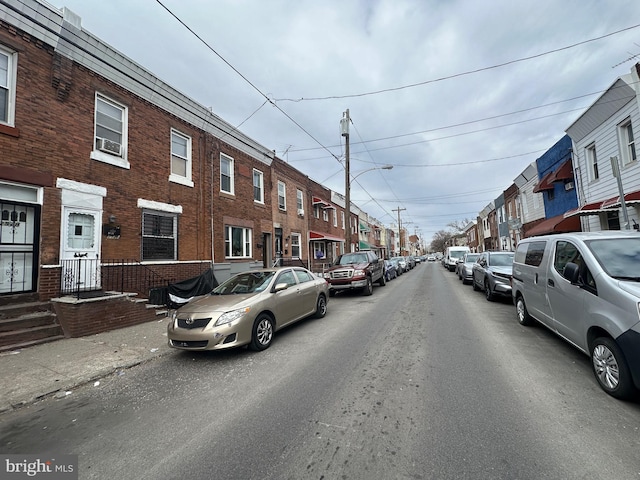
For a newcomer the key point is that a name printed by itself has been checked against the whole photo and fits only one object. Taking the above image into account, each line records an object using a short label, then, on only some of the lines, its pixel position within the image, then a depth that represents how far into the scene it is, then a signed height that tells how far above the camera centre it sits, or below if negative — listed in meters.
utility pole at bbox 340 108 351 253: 17.94 +4.96
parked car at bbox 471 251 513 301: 9.86 -0.72
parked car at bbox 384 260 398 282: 19.59 -0.97
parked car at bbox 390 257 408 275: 26.60 -0.69
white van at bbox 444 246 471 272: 29.25 +0.03
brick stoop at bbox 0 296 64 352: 6.13 -1.07
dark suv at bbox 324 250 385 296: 12.37 -0.55
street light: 17.84 +2.98
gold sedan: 5.23 -0.90
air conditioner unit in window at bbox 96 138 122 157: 8.92 +3.61
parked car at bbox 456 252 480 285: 16.09 -0.71
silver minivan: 3.34 -0.65
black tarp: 10.12 -0.76
